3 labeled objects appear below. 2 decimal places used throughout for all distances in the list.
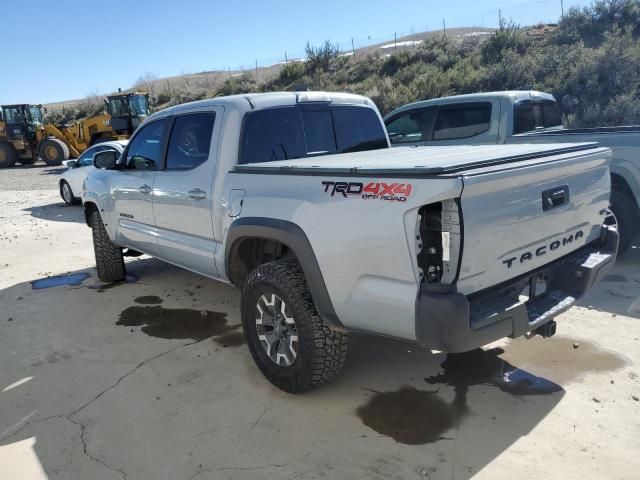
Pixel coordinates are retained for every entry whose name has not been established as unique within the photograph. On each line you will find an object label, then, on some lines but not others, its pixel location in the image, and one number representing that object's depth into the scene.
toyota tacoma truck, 2.64
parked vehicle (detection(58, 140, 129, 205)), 11.87
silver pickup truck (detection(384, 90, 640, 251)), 5.54
